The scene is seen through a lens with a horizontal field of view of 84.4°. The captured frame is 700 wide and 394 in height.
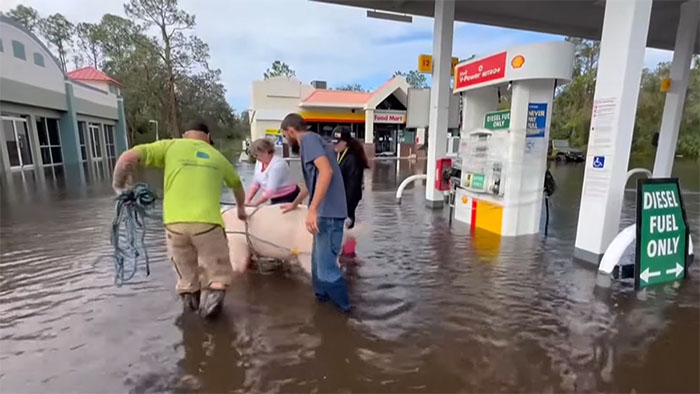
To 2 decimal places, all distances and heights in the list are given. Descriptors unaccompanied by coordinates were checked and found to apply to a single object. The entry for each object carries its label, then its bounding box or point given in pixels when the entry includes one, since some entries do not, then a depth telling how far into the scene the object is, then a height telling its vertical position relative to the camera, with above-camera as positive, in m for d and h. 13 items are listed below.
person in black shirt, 4.17 -0.21
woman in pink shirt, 4.09 -0.42
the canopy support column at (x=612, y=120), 3.81 +0.22
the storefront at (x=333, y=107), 24.55 +2.08
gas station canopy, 8.03 +2.86
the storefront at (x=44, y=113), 13.84 +1.07
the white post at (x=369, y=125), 24.31 +0.90
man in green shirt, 2.73 -0.48
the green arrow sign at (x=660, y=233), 3.55 -0.87
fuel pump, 5.00 +0.09
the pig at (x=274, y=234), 3.61 -0.89
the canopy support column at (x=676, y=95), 8.03 +1.01
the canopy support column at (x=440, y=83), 7.01 +1.05
